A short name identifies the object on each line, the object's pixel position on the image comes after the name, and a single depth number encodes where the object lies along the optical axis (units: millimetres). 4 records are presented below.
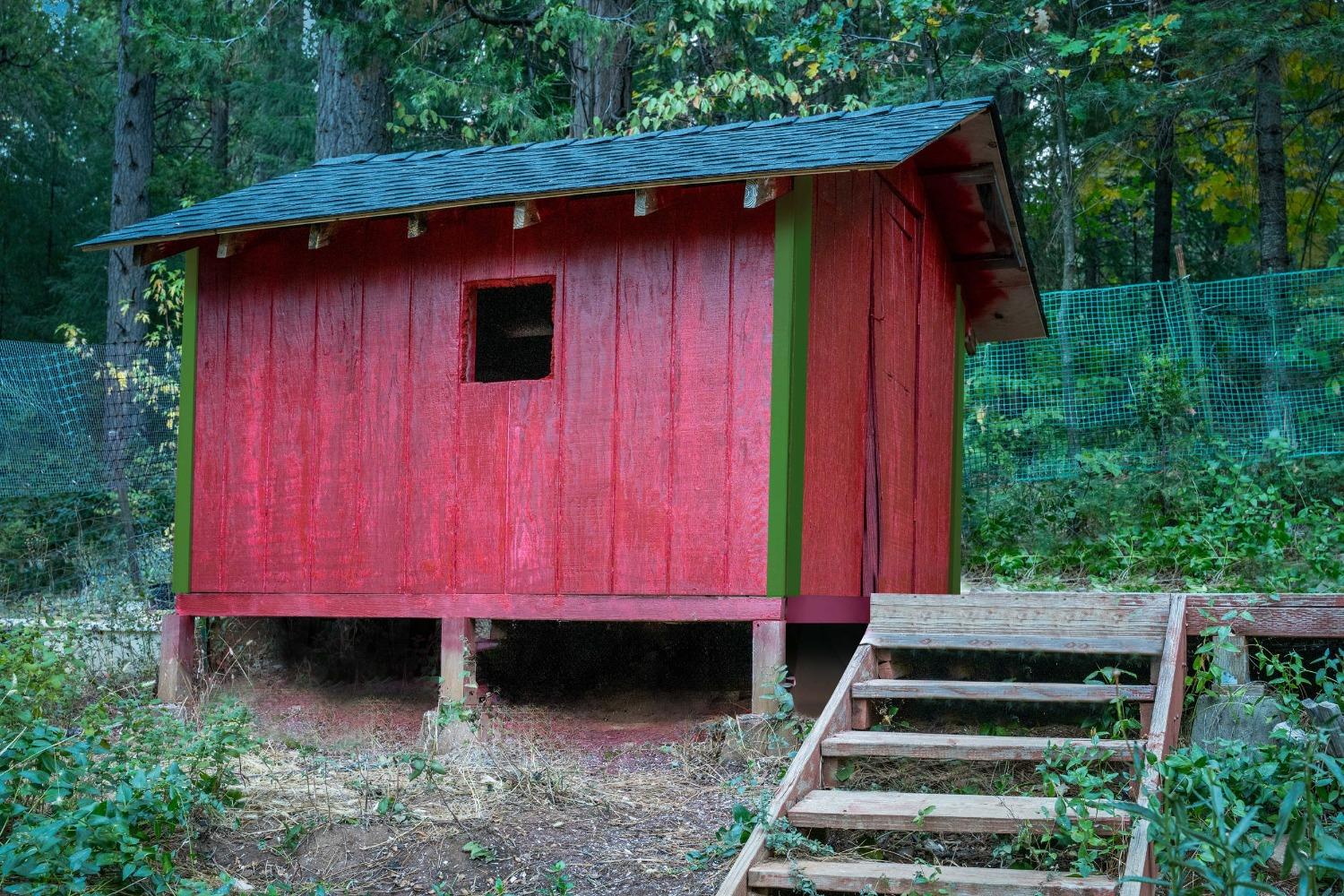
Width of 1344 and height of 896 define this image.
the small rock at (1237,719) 5355
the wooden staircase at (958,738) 4238
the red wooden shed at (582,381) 6531
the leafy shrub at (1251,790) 3131
